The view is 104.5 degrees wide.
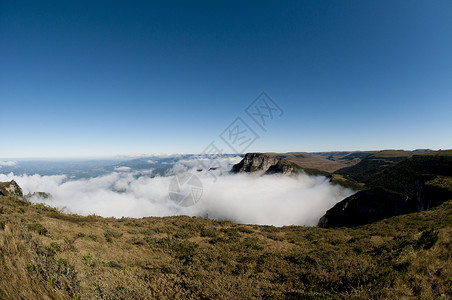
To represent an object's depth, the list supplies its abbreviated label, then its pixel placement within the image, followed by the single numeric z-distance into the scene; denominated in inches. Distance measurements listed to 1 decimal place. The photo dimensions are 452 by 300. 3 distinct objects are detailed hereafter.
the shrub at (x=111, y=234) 620.1
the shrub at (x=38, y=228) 446.5
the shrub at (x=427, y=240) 348.4
